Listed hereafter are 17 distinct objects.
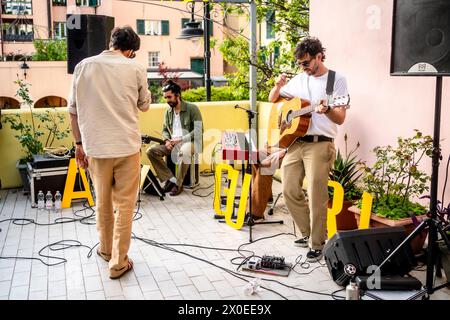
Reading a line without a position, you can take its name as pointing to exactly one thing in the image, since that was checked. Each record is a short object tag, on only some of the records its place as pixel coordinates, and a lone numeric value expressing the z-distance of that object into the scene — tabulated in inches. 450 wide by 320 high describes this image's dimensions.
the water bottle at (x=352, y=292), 127.1
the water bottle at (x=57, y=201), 231.2
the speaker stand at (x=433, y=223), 133.3
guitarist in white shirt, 162.4
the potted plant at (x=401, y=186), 164.6
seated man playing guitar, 256.4
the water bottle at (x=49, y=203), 230.5
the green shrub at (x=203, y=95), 470.3
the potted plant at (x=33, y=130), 253.6
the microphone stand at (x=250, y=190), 186.1
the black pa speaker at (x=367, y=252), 139.6
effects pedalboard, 157.1
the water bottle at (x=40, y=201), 230.8
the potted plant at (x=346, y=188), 190.9
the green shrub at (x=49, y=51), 744.3
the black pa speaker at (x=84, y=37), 235.9
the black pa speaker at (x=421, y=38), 125.6
